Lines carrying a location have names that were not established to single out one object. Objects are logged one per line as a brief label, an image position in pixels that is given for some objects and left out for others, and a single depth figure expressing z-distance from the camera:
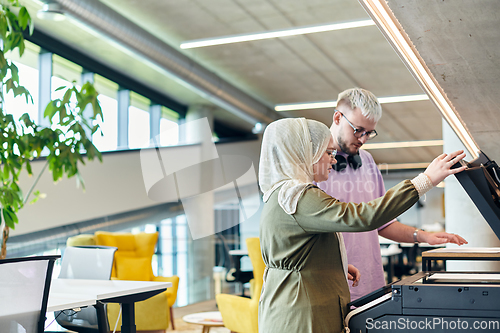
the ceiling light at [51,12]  4.86
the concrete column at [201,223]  8.09
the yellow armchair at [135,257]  5.55
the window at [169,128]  8.57
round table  4.24
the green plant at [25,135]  3.48
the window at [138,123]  7.99
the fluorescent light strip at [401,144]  7.97
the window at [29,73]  6.10
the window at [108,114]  7.41
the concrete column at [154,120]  8.43
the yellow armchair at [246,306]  4.00
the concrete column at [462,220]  4.21
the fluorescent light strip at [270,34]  4.87
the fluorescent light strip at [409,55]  1.13
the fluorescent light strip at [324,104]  7.73
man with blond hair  1.81
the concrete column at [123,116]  7.78
